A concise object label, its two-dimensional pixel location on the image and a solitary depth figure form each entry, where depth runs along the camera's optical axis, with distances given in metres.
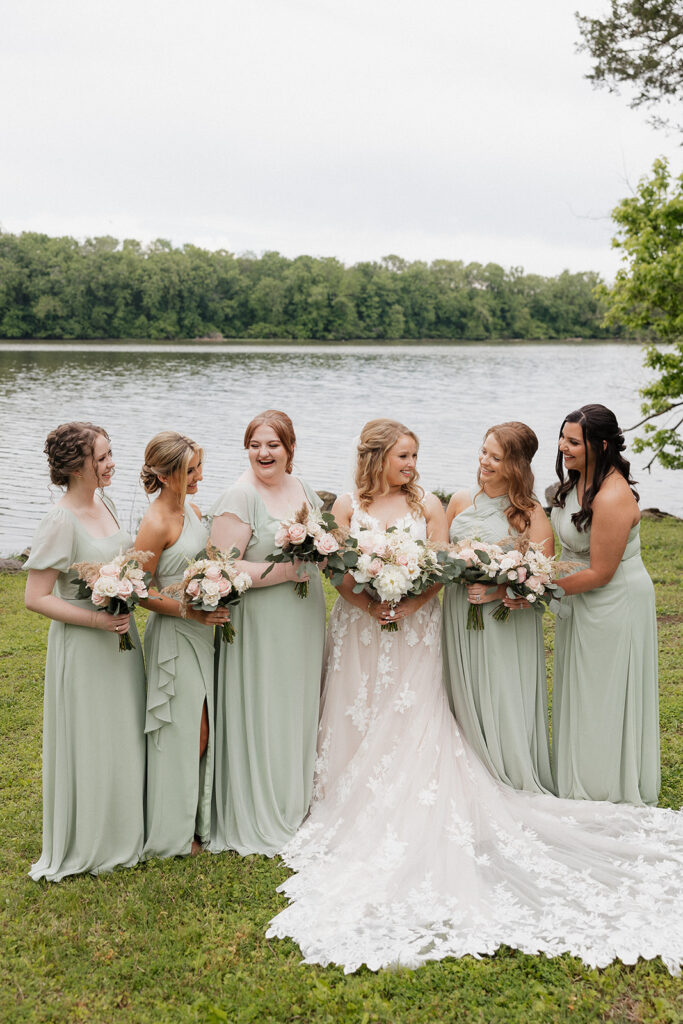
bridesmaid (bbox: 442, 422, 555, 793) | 5.57
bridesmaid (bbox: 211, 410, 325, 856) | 5.36
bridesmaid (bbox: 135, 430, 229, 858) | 5.18
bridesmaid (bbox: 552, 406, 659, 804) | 5.60
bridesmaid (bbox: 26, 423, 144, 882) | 4.91
